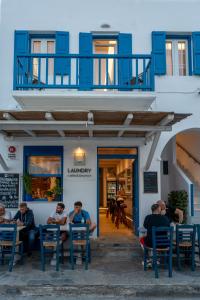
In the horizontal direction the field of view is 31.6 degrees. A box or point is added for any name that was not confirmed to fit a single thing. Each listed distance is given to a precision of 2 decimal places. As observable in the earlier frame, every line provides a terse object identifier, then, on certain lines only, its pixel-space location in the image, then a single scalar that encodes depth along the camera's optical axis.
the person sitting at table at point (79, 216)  9.08
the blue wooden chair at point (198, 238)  8.39
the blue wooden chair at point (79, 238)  8.01
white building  9.45
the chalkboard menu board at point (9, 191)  9.95
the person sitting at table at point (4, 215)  9.02
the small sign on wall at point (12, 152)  10.11
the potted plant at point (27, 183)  9.81
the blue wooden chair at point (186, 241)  8.09
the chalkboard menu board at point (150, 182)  10.18
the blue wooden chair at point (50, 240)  7.92
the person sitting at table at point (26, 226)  9.09
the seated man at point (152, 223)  8.03
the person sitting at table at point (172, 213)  9.10
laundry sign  10.13
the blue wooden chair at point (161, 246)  7.58
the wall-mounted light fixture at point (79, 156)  10.16
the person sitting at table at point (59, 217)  8.93
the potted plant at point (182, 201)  10.17
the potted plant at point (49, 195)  10.03
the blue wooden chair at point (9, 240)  7.93
